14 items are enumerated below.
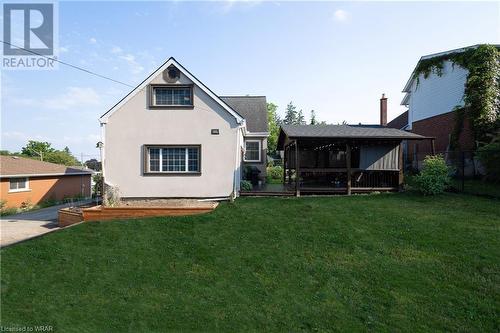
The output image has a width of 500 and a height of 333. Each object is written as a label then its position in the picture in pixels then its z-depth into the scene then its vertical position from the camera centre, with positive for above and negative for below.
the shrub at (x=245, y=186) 14.14 -0.79
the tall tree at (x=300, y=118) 86.88 +15.43
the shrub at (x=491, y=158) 12.47 +0.46
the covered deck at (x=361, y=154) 13.45 +0.73
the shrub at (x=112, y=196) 12.47 -1.11
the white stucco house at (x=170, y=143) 13.09 +1.23
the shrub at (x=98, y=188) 17.28 -1.03
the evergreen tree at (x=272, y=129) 44.70 +6.19
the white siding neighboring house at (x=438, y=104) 18.05 +4.49
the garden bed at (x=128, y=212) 10.48 -1.50
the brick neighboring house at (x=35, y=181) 22.42 -0.90
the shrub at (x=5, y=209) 19.53 -2.69
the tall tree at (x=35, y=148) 58.05 +4.57
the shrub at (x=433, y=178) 12.62 -0.40
